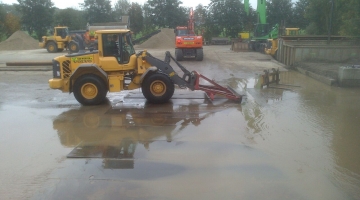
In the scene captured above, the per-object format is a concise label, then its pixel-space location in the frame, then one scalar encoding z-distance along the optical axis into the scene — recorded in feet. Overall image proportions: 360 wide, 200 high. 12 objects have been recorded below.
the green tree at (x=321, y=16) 97.43
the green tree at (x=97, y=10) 171.63
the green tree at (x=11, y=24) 160.66
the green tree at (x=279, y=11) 179.42
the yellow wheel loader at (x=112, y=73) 33.50
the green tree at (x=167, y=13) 174.29
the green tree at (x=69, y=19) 172.96
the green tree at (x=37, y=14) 159.74
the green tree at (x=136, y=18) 177.47
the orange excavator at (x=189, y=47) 77.41
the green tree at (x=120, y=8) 180.24
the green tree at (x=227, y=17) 173.78
